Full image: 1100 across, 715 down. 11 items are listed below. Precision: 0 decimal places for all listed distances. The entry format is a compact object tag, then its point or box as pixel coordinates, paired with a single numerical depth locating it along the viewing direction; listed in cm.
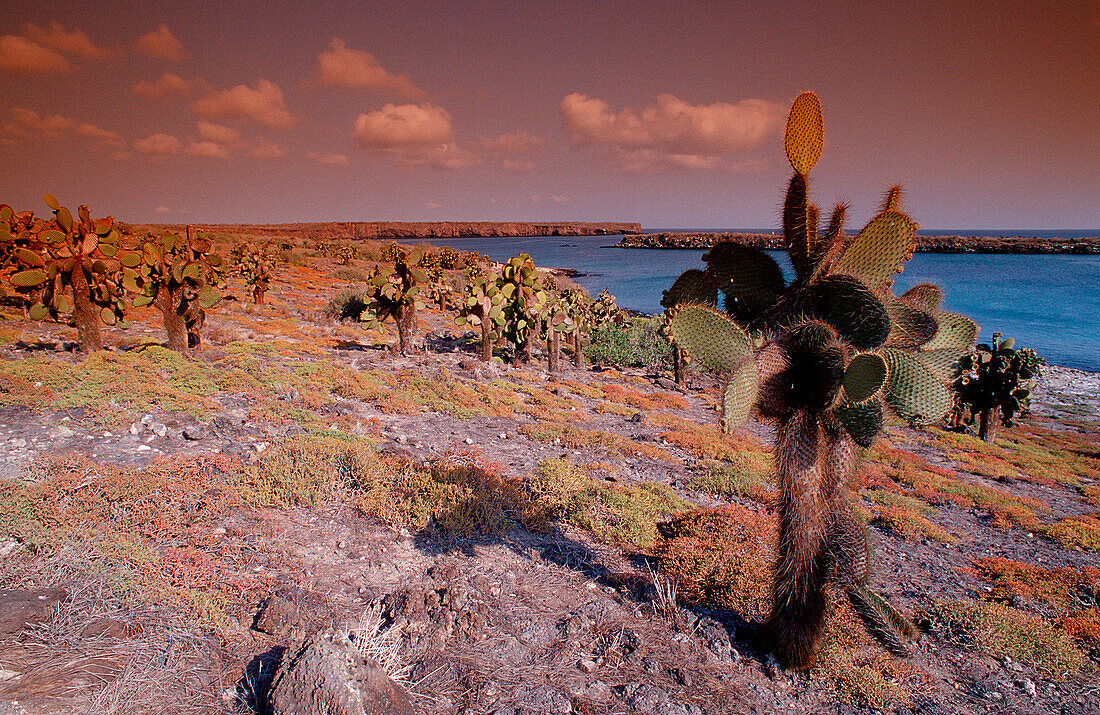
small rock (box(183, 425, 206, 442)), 639
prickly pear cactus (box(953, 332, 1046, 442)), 1452
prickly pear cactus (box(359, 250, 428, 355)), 1378
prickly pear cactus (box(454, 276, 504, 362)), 1405
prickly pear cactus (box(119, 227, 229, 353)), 1070
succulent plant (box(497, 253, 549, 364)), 1442
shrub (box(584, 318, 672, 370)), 1873
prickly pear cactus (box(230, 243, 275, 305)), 2069
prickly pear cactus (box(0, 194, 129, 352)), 1011
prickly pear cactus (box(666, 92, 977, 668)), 318
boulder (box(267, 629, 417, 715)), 268
